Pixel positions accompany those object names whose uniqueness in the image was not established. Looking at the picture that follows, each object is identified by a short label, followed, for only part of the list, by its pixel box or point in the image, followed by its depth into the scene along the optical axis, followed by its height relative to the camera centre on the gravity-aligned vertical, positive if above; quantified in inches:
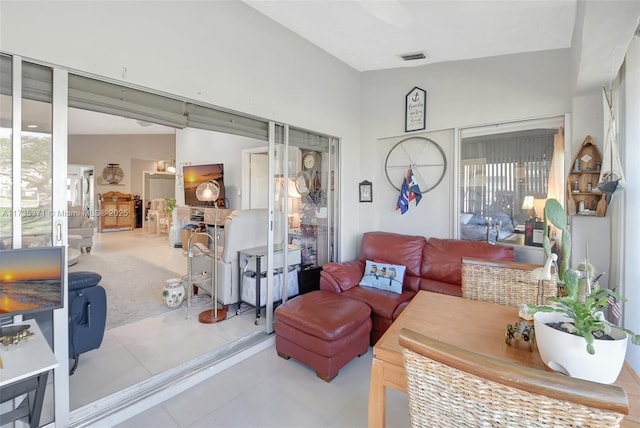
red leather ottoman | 84.7 -36.9
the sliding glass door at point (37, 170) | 58.1 +8.1
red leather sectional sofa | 104.1 -23.3
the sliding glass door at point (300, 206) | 116.4 +2.0
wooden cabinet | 307.9 -1.9
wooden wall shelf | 92.1 +9.7
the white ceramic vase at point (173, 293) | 130.7 -37.9
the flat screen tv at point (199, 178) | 245.0 +28.5
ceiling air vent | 121.3 +66.2
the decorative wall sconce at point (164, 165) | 355.0 +54.7
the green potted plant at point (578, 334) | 33.1 -14.8
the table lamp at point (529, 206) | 113.3 +2.6
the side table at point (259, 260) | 116.6 -21.0
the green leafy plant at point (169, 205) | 294.0 +4.8
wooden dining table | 40.3 -20.9
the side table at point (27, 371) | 48.6 -27.1
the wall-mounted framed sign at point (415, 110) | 134.9 +48.1
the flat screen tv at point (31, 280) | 53.9 -13.8
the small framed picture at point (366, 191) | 153.7 +10.8
